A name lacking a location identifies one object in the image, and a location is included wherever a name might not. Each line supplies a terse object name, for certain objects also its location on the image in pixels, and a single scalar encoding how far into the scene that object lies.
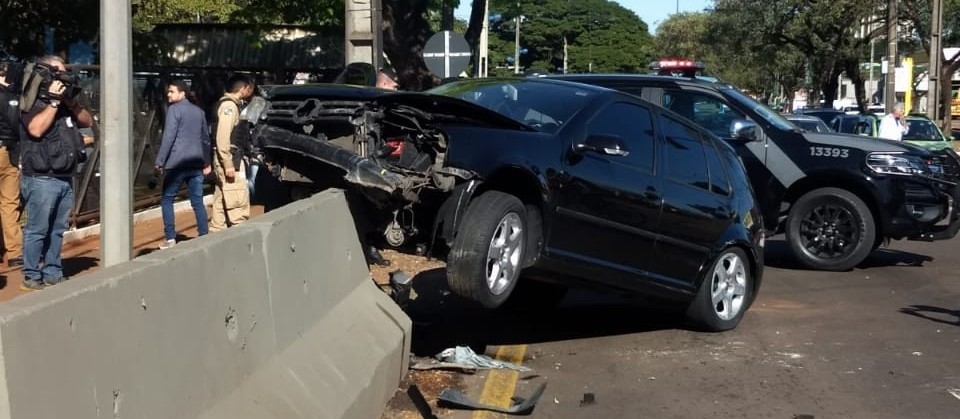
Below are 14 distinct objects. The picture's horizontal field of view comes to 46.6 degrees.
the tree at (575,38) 85.44
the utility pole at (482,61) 36.78
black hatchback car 6.31
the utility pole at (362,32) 14.36
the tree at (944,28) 41.50
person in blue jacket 10.23
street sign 15.48
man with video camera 8.06
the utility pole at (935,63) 34.81
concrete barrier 2.81
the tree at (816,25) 41.53
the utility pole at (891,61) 33.90
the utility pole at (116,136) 4.55
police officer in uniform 10.82
